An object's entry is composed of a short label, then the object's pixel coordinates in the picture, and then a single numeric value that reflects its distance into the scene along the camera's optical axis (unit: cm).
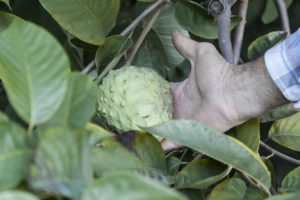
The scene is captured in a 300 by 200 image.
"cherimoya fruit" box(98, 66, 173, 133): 104
